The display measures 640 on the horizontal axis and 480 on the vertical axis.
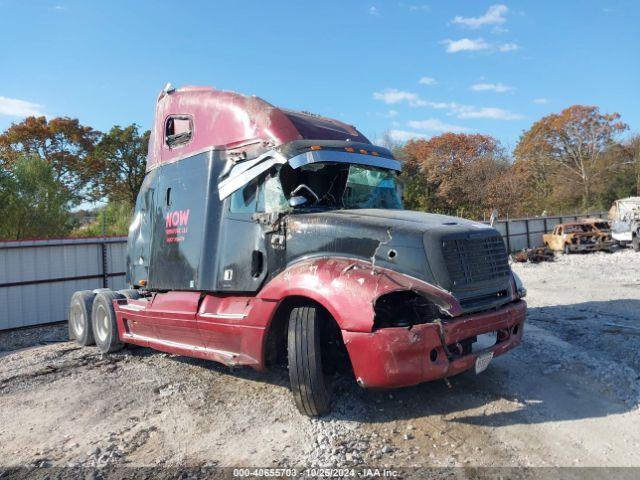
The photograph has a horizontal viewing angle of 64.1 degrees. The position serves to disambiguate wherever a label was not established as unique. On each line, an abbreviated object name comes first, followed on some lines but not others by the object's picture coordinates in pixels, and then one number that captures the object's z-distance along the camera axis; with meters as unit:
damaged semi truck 4.32
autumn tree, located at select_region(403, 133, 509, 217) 34.38
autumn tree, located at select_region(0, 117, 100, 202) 33.56
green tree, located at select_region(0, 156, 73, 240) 17.27
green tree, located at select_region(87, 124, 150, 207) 33.81
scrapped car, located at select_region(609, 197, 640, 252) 23.97
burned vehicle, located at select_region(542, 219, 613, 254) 24.05
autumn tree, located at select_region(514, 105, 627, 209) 40.66
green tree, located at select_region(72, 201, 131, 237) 21.75
